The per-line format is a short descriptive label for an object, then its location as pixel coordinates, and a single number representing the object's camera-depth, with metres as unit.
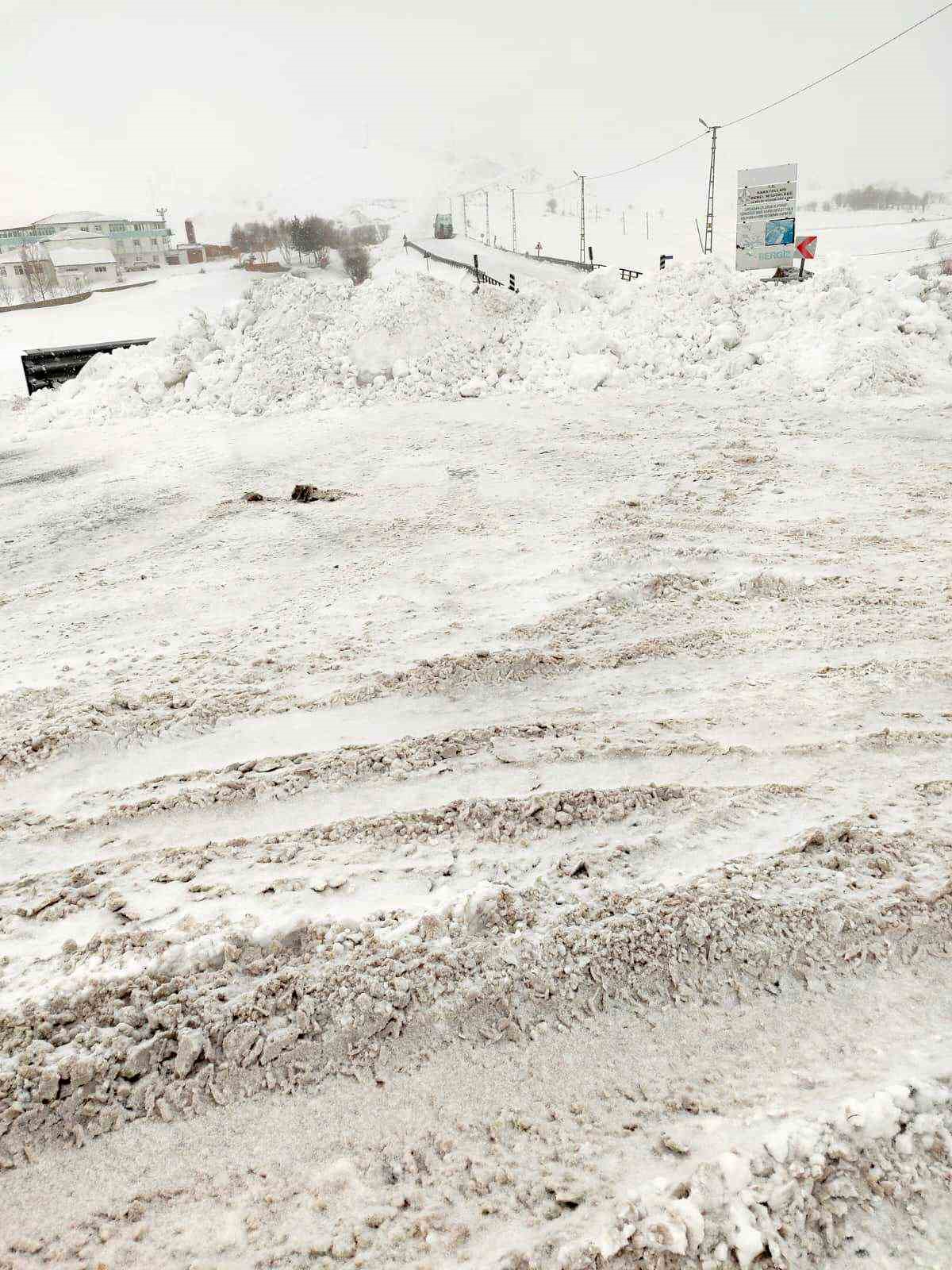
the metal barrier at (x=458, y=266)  18.35
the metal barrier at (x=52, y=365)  14.12
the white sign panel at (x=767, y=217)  16.19
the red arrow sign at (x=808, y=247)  15.68
